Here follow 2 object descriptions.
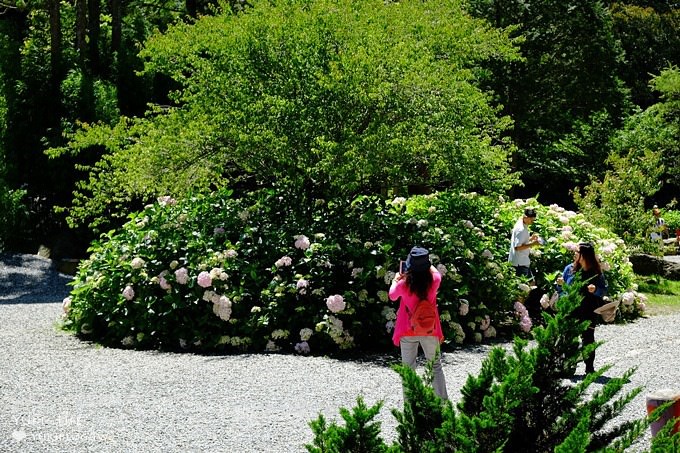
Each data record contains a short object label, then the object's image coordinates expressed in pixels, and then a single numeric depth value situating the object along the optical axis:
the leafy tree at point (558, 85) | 29.20
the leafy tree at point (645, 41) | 34.69
